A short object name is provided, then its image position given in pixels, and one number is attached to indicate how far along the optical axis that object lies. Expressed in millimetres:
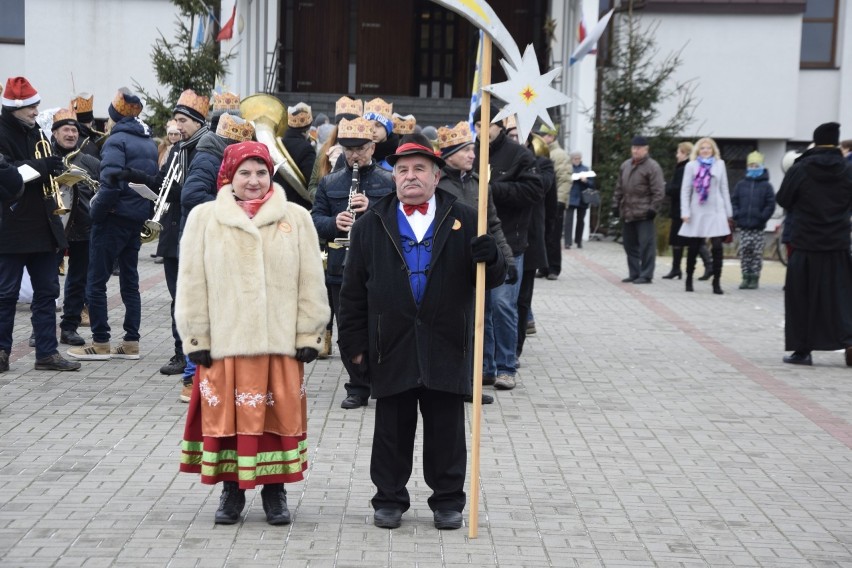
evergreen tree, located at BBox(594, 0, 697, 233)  25266
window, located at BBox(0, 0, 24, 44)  28359
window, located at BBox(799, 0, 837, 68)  28469
